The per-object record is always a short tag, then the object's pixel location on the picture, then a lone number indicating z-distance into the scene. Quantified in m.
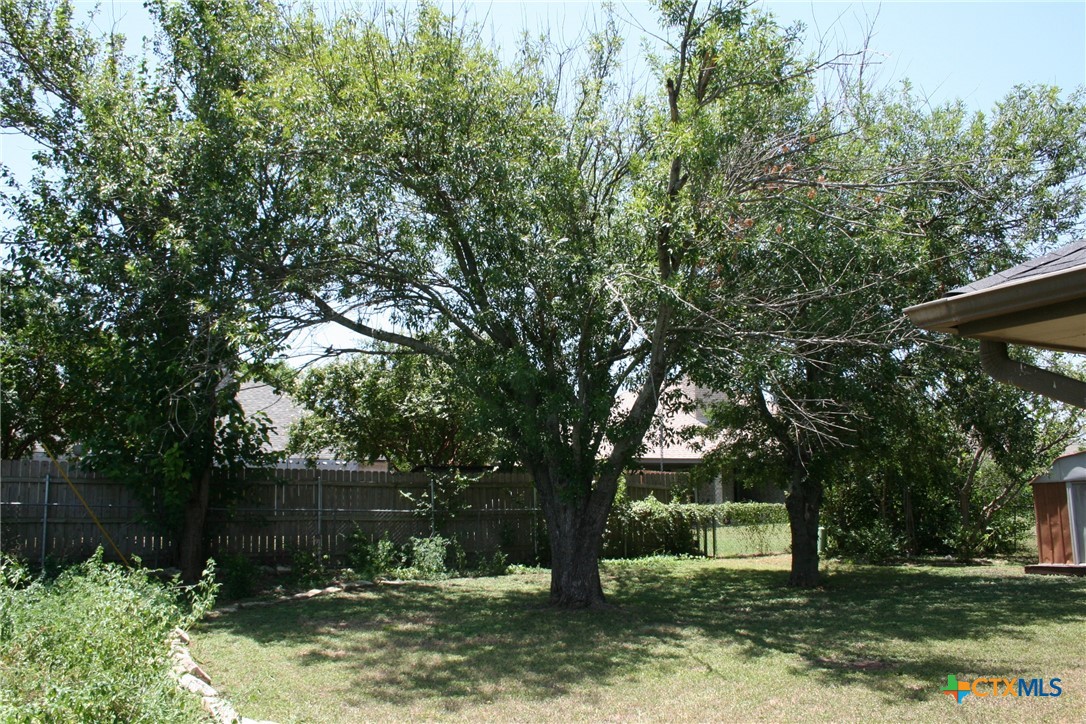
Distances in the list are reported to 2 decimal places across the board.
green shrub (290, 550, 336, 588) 13.91
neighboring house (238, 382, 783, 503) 13.61
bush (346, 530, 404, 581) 15.10
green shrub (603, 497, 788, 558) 19.69
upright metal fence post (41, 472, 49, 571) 12.12
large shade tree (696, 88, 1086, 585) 10.27
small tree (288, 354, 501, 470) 17.80
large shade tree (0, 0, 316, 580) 10.58
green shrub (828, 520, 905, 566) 19.25
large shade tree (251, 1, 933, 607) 9.88
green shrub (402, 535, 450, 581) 15.38
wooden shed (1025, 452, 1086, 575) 15.26
